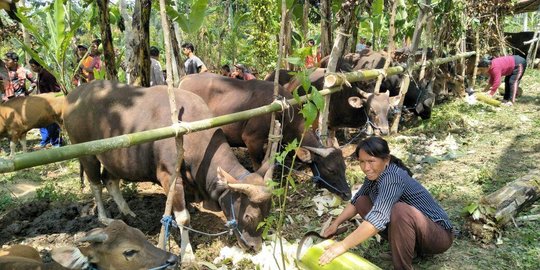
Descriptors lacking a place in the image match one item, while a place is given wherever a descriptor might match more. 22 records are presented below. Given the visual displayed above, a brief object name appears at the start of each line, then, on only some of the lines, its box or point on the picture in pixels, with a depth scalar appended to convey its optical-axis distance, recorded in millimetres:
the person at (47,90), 10230
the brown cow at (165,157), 4277
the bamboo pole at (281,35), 4449
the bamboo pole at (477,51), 11028
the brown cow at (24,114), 8867
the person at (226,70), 12183
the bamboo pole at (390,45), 7285
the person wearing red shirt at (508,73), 10141
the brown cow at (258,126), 5574
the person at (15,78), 10203
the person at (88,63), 10094
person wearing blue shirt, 3406
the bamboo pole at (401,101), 8273
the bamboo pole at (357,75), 5680
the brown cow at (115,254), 3338
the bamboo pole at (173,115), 3463
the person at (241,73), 11445
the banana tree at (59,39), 6250
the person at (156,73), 9282
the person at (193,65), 10773
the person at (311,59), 12158
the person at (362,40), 20223
